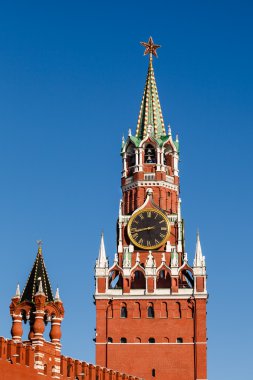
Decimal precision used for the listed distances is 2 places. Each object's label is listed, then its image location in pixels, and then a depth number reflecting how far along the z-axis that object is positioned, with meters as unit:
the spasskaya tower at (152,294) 102.12
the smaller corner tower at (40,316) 71.69
